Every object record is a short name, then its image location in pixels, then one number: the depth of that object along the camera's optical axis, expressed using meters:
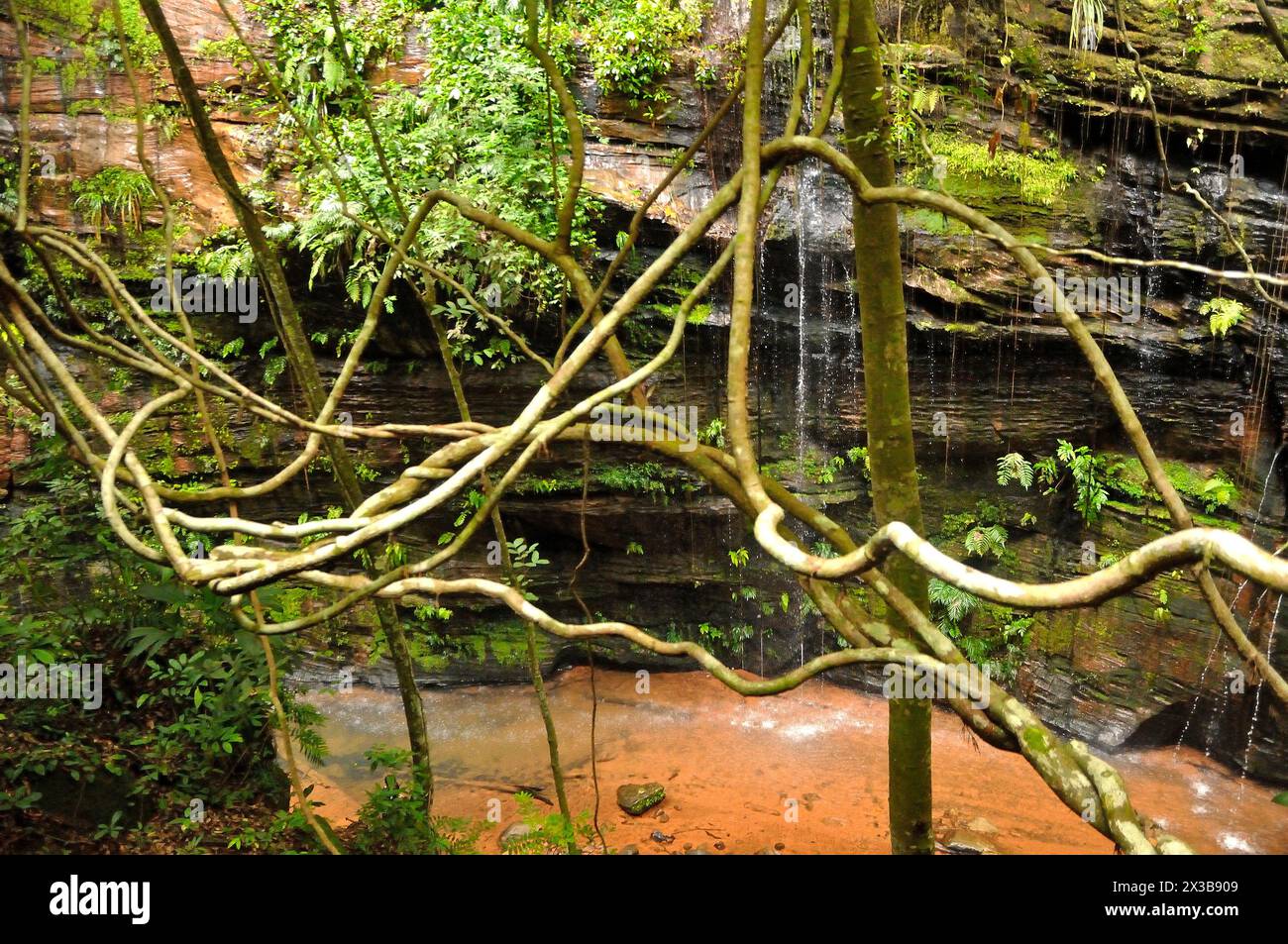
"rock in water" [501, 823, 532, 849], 5.82
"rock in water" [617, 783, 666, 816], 6.27
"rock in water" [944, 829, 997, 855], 5.71
